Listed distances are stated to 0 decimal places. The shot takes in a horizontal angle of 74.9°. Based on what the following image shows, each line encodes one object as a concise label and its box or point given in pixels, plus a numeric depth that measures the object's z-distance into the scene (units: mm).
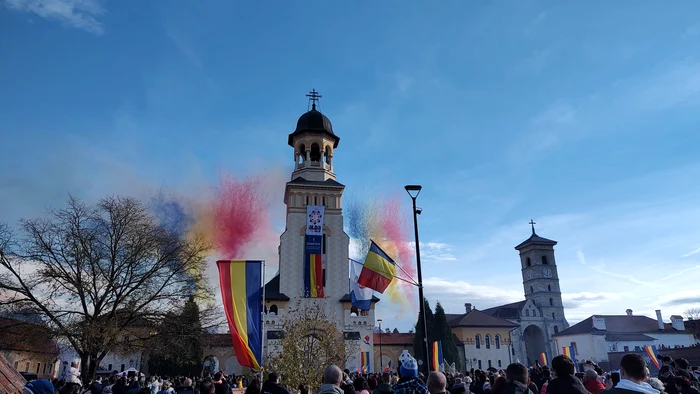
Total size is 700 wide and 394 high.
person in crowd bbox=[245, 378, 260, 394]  7731
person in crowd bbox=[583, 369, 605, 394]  8461
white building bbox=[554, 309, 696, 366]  74550
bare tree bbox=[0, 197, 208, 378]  25125
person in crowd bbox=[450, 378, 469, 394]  6469
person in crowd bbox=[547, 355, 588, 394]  5578
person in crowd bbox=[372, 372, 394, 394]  6473
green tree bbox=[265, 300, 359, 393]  16297
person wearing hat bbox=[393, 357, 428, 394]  5941
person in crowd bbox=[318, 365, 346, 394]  5852
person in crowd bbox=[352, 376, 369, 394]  8336
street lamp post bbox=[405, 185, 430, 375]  14570
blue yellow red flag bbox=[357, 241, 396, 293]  18078
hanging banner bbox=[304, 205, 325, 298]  42000
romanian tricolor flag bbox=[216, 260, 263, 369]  13000
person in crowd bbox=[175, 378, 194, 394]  9195
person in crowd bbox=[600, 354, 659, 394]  4141
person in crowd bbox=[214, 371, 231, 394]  9325
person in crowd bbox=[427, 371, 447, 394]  5395
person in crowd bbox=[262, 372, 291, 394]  6871
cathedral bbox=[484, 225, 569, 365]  79812
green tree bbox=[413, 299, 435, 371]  52419
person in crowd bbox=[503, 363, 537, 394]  5914
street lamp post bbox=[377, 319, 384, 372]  50216
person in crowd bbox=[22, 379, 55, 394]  7749
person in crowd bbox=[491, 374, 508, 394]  6416
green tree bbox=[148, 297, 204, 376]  27203
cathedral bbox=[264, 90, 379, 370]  42250
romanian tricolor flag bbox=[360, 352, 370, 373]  39962
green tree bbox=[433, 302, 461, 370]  54938
